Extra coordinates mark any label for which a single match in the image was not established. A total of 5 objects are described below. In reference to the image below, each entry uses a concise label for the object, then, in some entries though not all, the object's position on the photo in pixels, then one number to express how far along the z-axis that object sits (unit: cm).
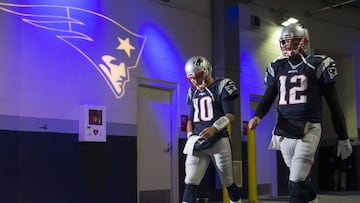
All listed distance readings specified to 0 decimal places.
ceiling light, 1114
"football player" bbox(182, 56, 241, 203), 512
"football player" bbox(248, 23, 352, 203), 392
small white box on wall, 775
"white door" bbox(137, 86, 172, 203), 895
